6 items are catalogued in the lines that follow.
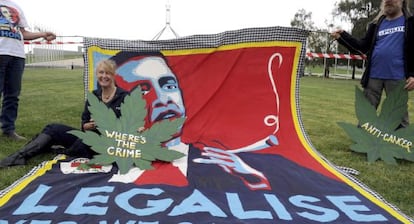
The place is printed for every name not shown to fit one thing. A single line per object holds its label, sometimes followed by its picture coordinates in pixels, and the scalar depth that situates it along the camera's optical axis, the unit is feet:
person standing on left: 10.43
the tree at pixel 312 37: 93.00
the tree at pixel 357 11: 78.83
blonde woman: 8.91
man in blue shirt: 10.40
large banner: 6.19
